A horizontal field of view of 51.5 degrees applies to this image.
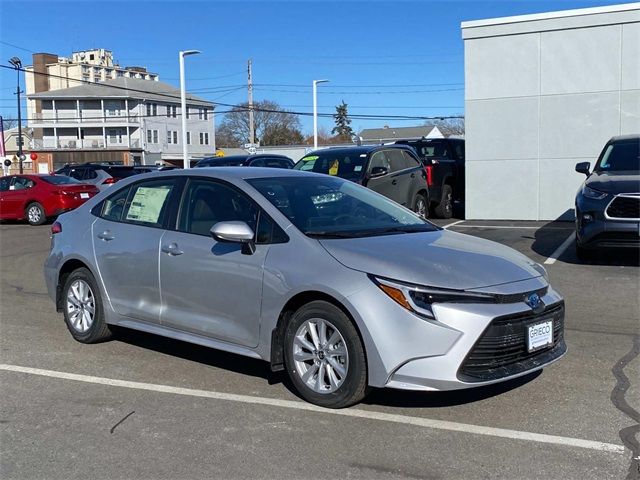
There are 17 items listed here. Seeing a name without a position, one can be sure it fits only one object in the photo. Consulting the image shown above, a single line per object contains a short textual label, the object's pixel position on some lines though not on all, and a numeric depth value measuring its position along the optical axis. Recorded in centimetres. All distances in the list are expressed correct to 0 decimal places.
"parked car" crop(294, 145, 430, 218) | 1177
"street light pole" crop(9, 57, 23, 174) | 4939
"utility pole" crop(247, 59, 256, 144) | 4547
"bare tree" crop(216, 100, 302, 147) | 9325
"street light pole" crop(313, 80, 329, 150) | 3378
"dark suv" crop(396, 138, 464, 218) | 1603
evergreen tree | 11956
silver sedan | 401
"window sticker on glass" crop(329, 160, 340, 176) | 1201
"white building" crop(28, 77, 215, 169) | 7338
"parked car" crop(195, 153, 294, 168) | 1638
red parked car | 1870
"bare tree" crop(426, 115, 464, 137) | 9606
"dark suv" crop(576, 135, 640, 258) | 848
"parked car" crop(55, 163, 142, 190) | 2194
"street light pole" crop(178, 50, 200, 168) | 2694
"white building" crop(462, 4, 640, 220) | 1405
